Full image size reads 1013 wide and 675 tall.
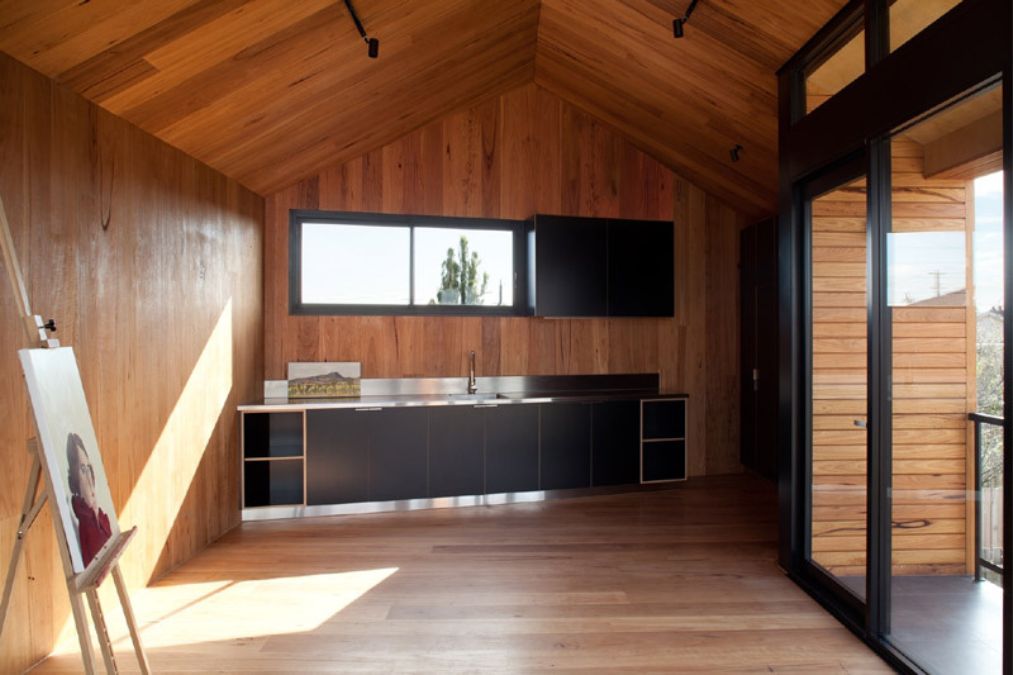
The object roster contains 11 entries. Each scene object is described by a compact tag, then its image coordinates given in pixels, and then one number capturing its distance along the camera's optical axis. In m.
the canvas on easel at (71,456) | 1.71
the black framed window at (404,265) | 4.88
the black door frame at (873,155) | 1.89
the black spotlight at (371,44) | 3.06
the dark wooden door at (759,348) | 5.01
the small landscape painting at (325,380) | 4.70
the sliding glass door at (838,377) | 2.69
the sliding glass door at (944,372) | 1.97
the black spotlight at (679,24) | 3.12
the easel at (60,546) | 1.65
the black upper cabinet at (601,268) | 5.01
